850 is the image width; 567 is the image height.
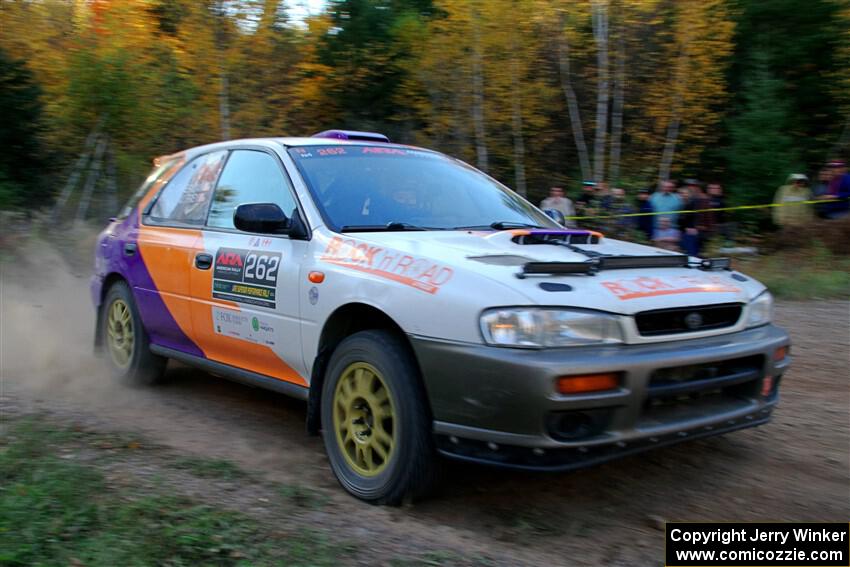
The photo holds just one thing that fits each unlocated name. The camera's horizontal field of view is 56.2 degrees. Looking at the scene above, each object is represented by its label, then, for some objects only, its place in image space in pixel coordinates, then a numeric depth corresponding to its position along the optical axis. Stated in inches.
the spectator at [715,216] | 473.7
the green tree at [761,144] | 670.5
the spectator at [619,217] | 475.2
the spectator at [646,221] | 476.0
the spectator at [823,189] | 492.7
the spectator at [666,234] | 460.8
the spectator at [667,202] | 470.3
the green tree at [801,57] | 709.3
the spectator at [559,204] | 486.0
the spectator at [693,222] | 445.7
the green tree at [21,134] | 684.1
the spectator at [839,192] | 483.2
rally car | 125.2
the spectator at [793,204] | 503.8
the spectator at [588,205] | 491.5
